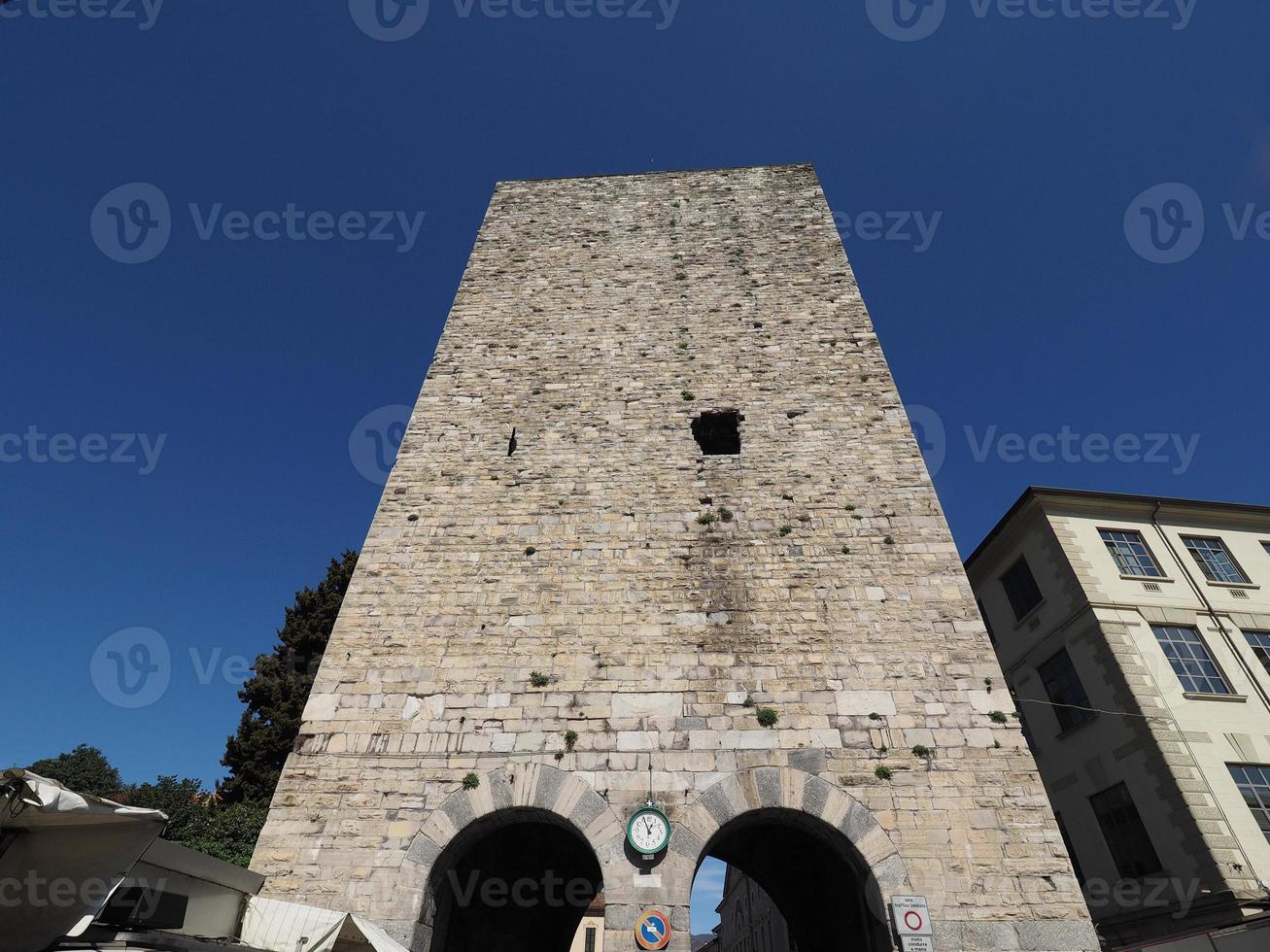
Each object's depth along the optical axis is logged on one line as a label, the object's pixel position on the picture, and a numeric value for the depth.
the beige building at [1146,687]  11.79
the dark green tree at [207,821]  12.66
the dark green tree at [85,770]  35.12
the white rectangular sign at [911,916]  5.89
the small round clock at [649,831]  6.38
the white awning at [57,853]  3.98
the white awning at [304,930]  5.38
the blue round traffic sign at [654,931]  6.03
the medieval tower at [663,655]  6.45
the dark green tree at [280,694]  15.86
